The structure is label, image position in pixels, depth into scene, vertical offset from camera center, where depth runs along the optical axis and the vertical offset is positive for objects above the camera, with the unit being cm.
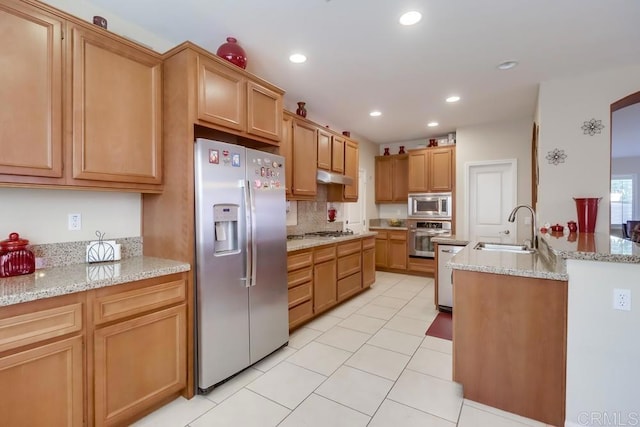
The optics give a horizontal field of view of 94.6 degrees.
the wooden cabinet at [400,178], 594 +68
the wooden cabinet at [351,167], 453 +69
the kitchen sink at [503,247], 280 -35
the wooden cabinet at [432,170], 526 +76
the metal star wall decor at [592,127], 309 +90
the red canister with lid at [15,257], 160 -26
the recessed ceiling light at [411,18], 210 +141
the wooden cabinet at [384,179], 610 +68
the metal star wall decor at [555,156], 323 +61
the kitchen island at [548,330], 158 -71
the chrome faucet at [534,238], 284 -26
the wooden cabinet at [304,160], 344 +61
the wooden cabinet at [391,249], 557 -74
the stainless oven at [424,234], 529 -41
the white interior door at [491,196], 482 +26
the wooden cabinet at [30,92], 150 +63
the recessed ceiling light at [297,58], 270 +143
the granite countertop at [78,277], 135 -36
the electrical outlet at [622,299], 155 -46
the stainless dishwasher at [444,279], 359 -83
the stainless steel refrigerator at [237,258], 201 -36
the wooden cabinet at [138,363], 160 -91
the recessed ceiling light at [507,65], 285 +144
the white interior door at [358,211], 533 +0
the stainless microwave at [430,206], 532 +10
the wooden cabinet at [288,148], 329 +71
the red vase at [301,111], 368 +125
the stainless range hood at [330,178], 381 +44
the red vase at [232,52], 233 +126
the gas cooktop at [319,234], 387 -33
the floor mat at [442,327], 298 -124
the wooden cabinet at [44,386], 131 -83
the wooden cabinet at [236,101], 208 +87
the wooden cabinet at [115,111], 174 +64
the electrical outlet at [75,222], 196 -8
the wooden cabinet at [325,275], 302 -78
